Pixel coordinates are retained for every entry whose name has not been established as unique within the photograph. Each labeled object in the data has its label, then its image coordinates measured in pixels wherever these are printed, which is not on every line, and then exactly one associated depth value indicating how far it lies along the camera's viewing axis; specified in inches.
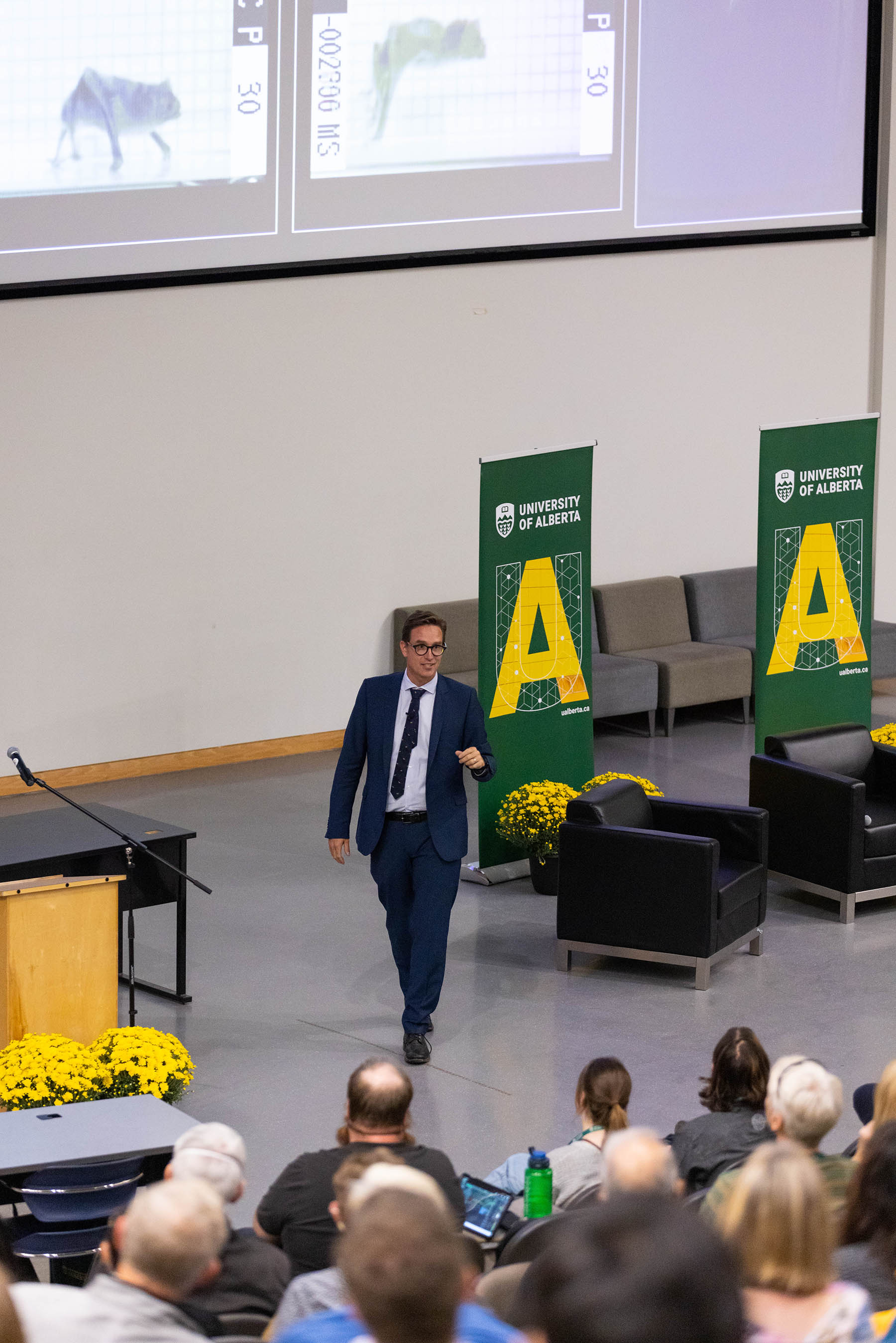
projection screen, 749.8
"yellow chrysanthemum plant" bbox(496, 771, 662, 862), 640.7
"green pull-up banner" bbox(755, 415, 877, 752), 728.7
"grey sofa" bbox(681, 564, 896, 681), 947.6
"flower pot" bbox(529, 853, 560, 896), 647.5
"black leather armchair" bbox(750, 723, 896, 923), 613.2
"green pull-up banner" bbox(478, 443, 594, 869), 660.7
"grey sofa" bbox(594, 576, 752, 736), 892.1
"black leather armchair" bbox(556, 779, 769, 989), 548.7
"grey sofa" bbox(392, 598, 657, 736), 867.0
